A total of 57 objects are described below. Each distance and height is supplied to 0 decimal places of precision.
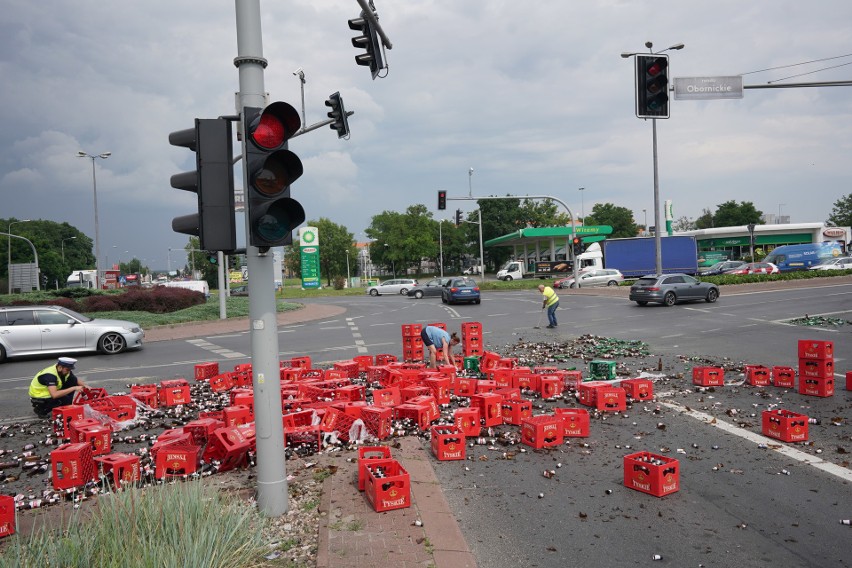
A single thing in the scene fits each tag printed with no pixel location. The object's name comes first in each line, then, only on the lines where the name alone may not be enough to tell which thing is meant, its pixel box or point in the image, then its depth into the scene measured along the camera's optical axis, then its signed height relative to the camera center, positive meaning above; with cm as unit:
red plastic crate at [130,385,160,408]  968 -192
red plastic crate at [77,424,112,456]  689 -186
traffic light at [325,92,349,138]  1609 +449
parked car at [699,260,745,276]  4978 -59
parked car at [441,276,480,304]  3344 -121
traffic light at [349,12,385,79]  960 +393
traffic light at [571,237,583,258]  3719 +132
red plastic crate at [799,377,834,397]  898 -204
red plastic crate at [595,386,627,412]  856 -203
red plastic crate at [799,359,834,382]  888 -174
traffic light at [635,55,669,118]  1150 +353
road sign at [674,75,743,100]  1275 +386
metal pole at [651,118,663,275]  3114 +240
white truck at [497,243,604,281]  6091 -12
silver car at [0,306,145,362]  1656 -142
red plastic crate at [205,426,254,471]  628 -185
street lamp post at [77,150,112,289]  3820 +637
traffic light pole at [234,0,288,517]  482 -56
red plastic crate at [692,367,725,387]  1000 -202
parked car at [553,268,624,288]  4472 -103
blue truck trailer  4753 +60
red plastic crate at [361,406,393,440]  727 -187
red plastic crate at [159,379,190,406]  980 -194
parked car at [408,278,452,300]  4528 -141
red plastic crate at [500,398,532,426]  784 -195
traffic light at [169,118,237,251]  461 +77
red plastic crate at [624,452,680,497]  537 -201
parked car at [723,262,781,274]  4306 -74
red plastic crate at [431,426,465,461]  659 -201
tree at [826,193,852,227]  10177 +749
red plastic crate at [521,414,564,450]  691 -200
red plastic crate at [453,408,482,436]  732 -192
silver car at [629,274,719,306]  2628 -129
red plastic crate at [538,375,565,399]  953 -199
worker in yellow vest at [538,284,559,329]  1972 -122
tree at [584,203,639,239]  11244 +895
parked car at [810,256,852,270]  4294 -60
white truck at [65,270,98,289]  7518 +63
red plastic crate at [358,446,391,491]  546 -189
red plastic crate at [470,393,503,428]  782 -188
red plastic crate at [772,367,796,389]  972 -202
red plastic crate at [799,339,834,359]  880 -143
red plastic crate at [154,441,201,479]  604 -191
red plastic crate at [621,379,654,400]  911 -199
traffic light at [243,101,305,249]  449 +77
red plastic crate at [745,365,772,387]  998 -203
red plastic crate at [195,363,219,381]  1201 -193
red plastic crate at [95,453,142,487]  583 -189
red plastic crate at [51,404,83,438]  805 -184
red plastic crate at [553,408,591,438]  725 -198
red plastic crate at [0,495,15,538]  489 -195
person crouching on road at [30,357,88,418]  914 -166
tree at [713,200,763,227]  10081 +807
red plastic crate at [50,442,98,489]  596 -189
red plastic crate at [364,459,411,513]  495 -190
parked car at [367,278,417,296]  5021 -130
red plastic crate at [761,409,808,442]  687 -201
